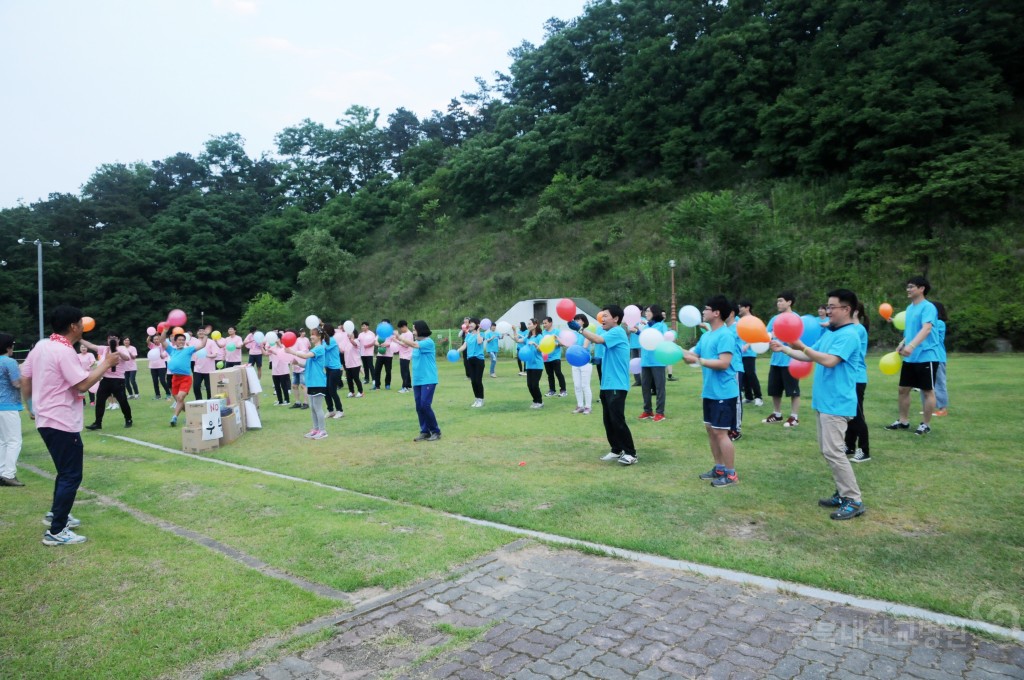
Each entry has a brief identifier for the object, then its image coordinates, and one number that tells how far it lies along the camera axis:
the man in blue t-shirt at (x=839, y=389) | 5.03
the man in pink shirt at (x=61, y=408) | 4.98
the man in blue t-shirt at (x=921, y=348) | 7.64
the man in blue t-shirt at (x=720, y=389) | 6.09
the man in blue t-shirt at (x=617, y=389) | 7.22
